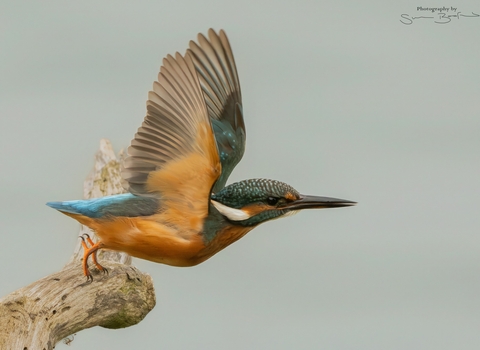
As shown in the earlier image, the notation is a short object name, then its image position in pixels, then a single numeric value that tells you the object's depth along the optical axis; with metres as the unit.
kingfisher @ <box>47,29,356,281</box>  6.37
